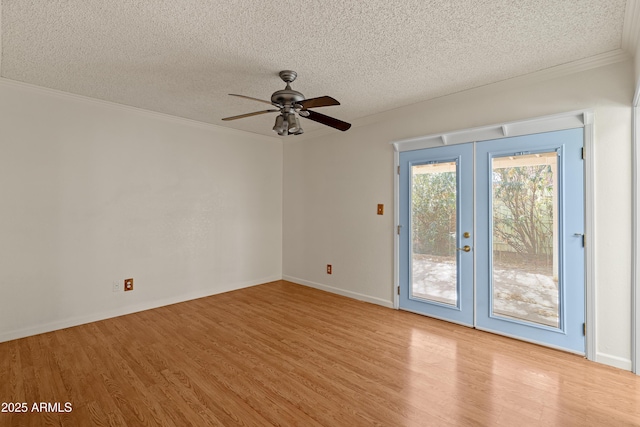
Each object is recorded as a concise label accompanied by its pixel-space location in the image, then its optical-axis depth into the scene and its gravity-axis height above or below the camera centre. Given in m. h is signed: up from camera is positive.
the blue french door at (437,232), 3.29 -0.21
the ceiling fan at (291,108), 2.58 +0.92
